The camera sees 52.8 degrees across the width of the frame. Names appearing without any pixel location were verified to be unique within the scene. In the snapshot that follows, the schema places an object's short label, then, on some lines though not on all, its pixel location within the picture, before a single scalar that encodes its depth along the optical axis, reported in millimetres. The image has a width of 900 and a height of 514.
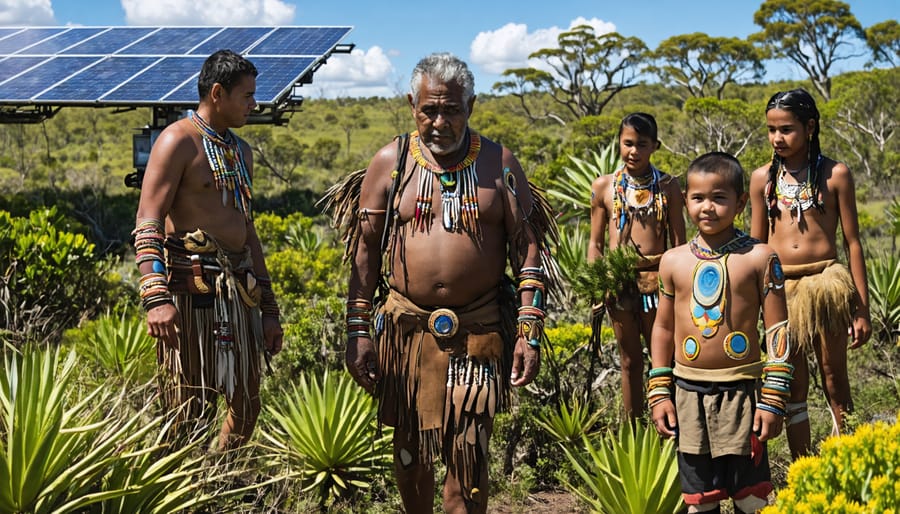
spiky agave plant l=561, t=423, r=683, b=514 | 3922
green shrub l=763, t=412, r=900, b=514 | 2488
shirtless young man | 3770
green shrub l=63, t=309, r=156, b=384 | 6109
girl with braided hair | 4289
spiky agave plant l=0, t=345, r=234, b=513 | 3221
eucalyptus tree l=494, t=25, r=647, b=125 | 37844
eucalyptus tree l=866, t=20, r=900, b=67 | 39188
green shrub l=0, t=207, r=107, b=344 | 7910
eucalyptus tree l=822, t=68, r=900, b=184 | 23797
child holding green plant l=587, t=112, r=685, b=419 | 5004
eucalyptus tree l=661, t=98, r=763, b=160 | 17984
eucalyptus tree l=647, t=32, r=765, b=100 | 36031
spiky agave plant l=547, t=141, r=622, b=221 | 7273
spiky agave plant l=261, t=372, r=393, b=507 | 4707
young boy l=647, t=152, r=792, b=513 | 3363
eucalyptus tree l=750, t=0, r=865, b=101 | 38875
